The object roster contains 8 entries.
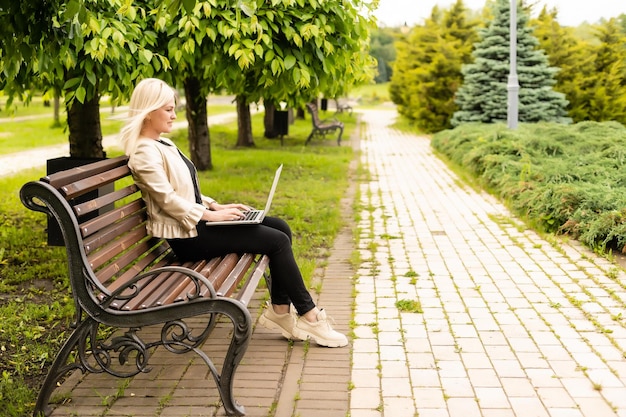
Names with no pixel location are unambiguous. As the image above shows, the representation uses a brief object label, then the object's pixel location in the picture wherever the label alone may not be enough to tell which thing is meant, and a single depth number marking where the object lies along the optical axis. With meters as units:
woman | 4.40
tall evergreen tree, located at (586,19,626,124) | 22.78
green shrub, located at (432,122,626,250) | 7.73
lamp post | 16.36
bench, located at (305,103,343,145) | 20.60
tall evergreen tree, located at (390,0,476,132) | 25.81
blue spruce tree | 22.03
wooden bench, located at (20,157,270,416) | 3.70
